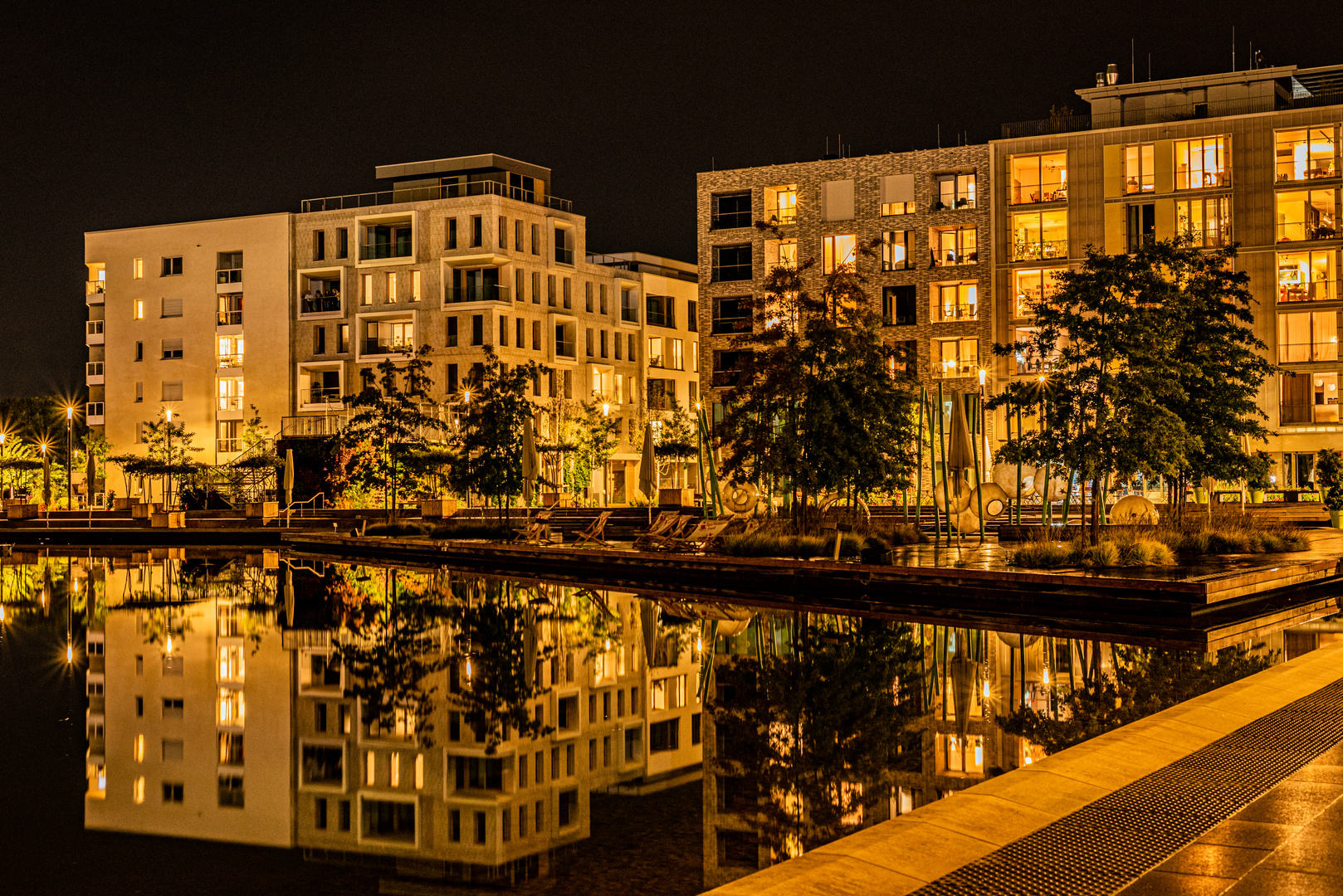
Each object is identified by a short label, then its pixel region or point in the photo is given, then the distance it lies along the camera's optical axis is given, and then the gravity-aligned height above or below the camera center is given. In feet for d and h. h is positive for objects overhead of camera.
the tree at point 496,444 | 130.93 +3.67
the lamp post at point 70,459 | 173.17 +3.35
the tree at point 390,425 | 142.41 +6.32
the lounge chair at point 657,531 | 93.40 -3.87
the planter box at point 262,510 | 154.71 -3.36
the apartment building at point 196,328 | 220.23 +26.95
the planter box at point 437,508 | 152.66 -3.18
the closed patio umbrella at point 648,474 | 116.37 +0.44
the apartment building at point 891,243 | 189.78 +35.33
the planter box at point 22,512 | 178.40 -3.76
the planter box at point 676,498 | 159.22 -2.41
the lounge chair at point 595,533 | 101.95 -4.30
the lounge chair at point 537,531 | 110.42 -4.41
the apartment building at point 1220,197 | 175.94 +38.75
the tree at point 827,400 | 88.12 +5.30
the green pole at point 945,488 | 87.75 -0.84
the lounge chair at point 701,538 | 89.56 -4.11
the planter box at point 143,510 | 168.96 -3.52
